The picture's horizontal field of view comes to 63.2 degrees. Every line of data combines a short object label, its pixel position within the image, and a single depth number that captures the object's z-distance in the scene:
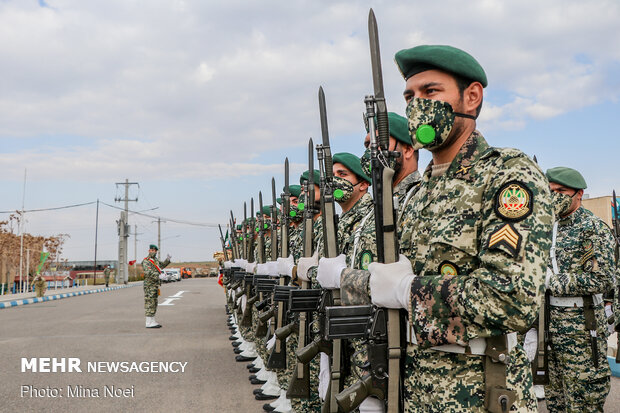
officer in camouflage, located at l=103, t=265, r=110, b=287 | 36.86
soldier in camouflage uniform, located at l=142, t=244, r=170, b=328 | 12.07
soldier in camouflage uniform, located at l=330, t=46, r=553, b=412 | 1.61
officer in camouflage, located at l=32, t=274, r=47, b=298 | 23.34
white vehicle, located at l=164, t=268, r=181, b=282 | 48.81
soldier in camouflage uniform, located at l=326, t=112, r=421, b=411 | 2.78
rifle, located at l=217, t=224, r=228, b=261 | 15.34
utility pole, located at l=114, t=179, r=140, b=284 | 43.18
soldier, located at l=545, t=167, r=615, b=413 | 3.87
